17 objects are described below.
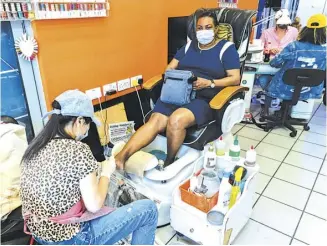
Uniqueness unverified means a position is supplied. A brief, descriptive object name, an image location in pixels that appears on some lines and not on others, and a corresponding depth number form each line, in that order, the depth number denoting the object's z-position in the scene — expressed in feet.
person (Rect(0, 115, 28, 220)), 4.55
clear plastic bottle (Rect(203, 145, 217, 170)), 5.66
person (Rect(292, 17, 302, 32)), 12.61
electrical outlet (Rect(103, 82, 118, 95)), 7.34
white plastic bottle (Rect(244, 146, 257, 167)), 5.48
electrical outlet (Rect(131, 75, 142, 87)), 8.04
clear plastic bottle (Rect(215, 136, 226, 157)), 5.84
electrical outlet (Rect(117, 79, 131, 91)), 7.68
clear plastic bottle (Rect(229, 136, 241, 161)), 5.65
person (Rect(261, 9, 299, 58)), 10.70
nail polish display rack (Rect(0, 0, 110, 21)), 5.10
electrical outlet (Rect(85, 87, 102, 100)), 6.97
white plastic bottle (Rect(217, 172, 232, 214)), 4.78
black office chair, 8.47
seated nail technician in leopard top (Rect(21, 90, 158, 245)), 3.46
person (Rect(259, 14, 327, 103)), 8.36
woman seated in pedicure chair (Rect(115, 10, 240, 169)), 5.96
